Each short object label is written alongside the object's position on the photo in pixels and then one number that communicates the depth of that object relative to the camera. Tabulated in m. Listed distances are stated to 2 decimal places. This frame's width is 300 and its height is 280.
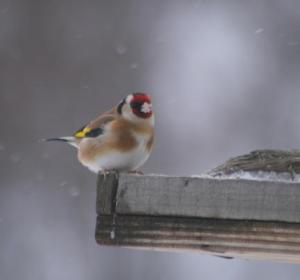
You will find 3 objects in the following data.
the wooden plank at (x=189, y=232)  6.37
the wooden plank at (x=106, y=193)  6.34
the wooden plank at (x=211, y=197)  6.23
